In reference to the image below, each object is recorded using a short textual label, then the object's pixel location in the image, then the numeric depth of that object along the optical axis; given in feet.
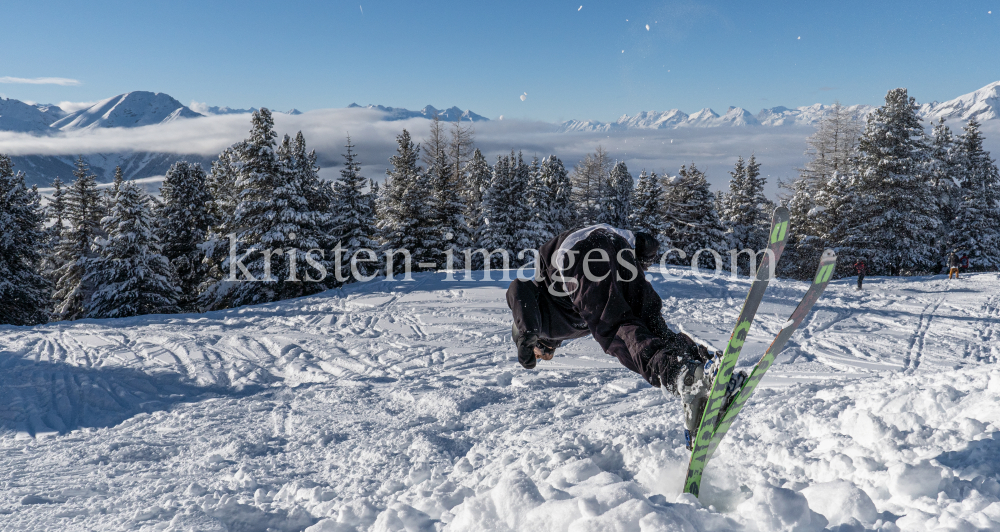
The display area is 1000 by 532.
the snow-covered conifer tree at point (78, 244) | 66.90
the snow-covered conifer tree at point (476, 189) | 89.40
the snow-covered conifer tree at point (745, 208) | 96.89
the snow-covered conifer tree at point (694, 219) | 94.17
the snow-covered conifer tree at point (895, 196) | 72.54
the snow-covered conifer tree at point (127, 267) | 59.77
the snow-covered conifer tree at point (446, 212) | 75.66
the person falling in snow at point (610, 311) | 8.21
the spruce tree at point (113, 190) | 60.91
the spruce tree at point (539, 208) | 89.15
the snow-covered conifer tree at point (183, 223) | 82.28
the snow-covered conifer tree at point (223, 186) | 64.84
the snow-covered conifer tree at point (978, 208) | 75.77
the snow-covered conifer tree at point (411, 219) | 73.26
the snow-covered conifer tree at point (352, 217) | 73.41
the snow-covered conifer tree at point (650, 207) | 92.73
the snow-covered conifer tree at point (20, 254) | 60.23
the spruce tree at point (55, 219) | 82.89
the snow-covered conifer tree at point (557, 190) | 103.04
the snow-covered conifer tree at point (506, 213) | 87.40
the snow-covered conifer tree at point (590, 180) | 137.18
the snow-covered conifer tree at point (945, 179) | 77.87
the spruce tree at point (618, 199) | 105.50
